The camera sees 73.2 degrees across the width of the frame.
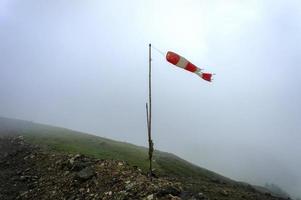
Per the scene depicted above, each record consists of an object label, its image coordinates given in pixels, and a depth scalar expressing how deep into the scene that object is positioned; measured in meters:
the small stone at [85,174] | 13.58
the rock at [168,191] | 11.06
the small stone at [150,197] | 10.92
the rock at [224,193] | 14.33
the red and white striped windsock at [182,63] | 11.41
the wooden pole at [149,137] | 11.98
